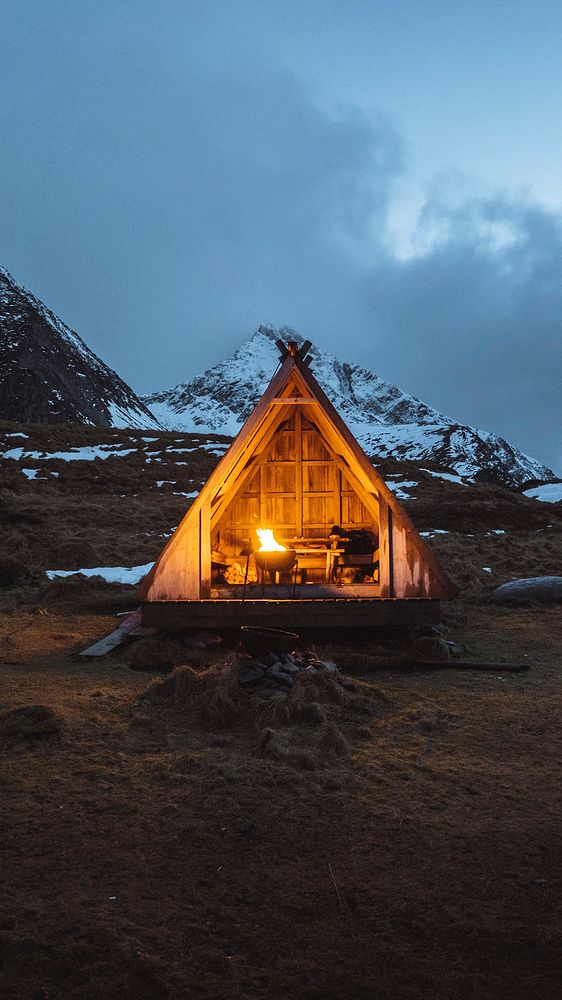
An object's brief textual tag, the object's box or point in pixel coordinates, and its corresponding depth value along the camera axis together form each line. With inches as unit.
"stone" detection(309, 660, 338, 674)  252.5
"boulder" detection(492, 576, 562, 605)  439.5
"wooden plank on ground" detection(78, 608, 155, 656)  313.6
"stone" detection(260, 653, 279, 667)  259.7
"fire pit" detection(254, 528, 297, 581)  383.6
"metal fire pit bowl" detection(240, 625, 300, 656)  312.8
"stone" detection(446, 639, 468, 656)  312.8
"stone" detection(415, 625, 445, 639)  342.0
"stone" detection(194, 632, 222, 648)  326.0
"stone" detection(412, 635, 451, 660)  303.1
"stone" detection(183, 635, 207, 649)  321.1
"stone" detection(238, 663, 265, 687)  238.9
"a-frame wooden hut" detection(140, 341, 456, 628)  325.4
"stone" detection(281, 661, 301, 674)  250.2
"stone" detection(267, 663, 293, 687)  239.3
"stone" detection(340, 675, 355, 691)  242.5
